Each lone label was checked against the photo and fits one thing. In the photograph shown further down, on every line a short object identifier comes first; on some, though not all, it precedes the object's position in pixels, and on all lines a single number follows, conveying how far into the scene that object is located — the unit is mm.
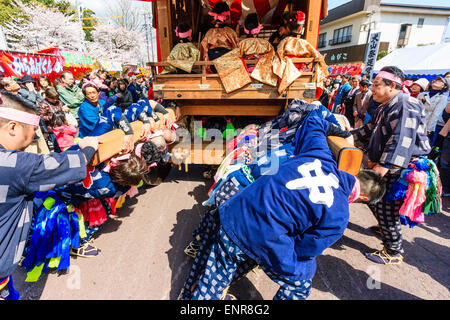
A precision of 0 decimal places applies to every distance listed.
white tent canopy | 9517
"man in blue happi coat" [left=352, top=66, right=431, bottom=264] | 1960
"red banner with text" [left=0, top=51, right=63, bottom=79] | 7890
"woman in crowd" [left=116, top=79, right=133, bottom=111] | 6273
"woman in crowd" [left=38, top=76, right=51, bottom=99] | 5672
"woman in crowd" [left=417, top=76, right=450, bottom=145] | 4305
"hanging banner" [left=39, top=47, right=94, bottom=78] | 12250
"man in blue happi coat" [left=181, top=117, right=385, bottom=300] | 1264
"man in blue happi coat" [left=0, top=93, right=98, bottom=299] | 1194
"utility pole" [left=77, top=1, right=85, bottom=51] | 19439
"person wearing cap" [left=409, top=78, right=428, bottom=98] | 4988
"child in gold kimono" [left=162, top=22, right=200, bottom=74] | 3529
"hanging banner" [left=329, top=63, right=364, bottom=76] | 14312
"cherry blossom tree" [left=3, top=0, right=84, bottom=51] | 20666
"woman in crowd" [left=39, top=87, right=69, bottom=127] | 3576
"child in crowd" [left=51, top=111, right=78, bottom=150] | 3627
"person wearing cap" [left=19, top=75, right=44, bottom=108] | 4782
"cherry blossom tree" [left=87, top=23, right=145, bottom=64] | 30391
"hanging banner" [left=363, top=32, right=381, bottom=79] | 9797
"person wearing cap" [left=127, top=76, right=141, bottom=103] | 7125
